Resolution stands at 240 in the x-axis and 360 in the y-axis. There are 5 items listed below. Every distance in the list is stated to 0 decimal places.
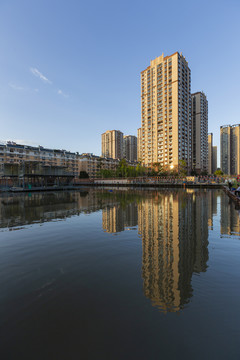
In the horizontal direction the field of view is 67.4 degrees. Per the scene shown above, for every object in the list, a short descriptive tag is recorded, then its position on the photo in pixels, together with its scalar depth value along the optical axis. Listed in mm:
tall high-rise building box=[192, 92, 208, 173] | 153125
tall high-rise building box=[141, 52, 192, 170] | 121938
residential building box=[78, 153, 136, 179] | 142375
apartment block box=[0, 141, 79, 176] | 102000
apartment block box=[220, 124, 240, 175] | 198012
